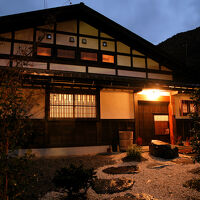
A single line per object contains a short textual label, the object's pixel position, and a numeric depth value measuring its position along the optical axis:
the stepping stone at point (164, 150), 7.97
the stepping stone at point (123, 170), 6.05
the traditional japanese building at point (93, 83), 9.09
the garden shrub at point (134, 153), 7.90
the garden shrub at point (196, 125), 4.69
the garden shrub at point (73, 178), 3.42
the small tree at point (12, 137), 2.42
